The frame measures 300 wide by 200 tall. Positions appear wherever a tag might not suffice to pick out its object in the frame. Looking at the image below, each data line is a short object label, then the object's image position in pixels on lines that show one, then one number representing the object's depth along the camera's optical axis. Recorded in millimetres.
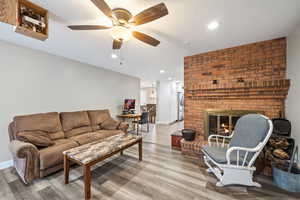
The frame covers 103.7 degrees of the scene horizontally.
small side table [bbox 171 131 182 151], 3136
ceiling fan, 1201
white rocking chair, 1663
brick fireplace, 2244
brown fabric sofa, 1827
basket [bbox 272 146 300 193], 1634
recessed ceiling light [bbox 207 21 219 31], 1752
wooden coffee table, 1555
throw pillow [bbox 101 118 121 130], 3504
